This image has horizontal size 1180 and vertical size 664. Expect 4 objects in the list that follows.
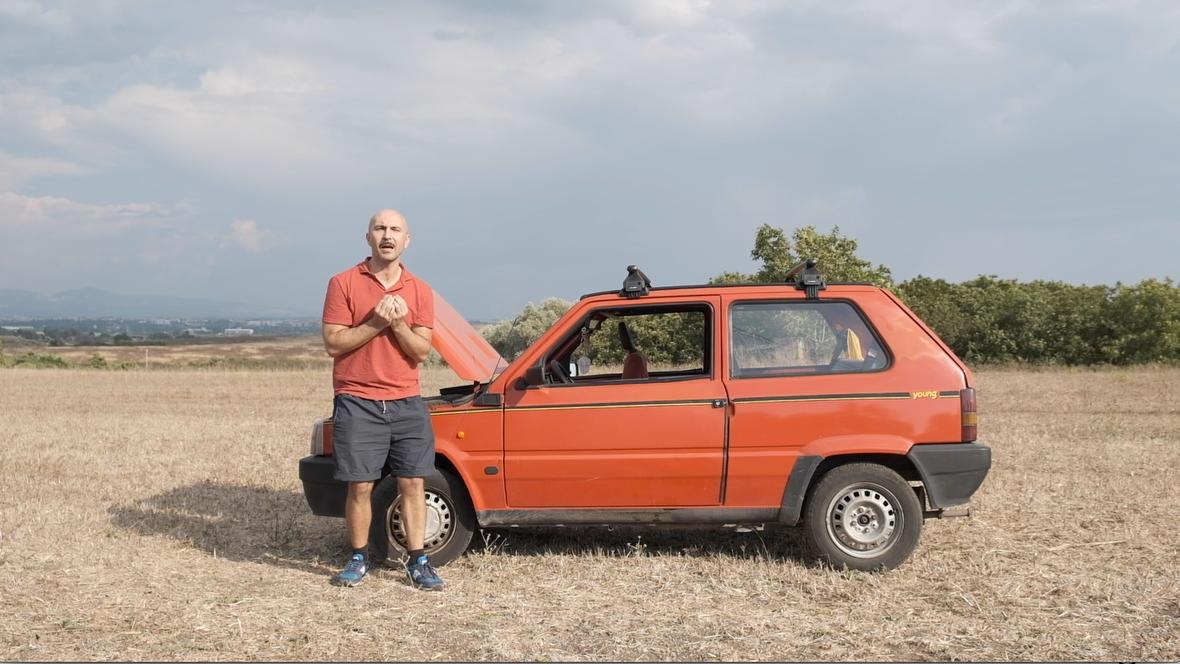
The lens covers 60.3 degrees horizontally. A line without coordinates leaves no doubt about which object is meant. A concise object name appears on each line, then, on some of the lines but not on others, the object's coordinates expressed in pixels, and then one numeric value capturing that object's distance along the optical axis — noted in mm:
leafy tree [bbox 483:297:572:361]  41344
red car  6195
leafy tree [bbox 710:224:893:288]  36062
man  5828
